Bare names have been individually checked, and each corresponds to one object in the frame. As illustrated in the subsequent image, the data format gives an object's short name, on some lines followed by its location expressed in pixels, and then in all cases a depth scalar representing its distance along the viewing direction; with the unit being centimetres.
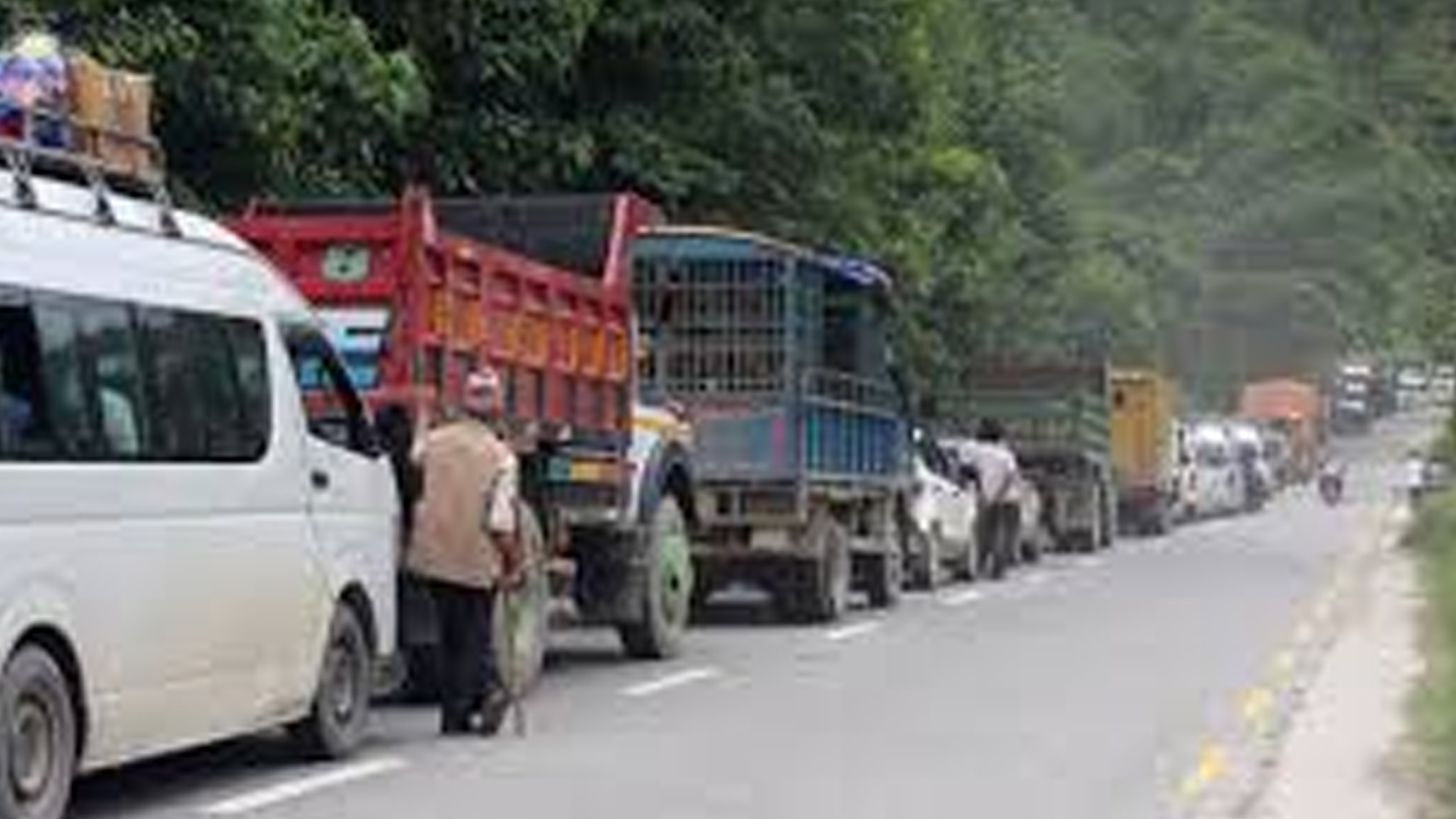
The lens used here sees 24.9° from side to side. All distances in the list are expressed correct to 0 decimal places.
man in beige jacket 1627
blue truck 2633
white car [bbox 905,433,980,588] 3338
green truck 4650
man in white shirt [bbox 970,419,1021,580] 3809
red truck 1723
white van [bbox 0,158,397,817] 1224
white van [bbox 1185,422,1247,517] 6544
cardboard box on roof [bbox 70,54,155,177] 1423
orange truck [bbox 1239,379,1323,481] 10031
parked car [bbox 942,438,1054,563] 3778
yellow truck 5434
